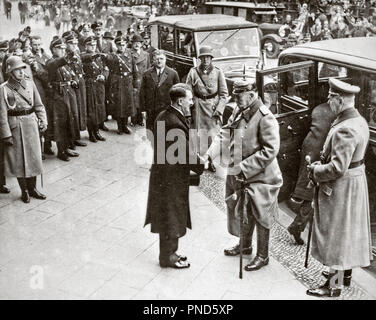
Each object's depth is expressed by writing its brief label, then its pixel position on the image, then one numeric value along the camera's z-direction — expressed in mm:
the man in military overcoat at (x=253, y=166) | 4812
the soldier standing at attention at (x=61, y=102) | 8312
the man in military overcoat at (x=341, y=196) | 4293
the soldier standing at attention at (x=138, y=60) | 10188
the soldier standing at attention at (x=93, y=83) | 9234
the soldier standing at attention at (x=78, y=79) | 8594
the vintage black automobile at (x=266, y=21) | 18500
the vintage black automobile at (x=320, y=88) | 5752
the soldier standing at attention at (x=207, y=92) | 7793
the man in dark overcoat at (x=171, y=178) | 4828
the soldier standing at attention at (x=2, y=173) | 6875
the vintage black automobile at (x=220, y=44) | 10531
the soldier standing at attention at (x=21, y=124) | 6523
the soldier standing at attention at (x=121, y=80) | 9820
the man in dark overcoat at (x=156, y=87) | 7785
